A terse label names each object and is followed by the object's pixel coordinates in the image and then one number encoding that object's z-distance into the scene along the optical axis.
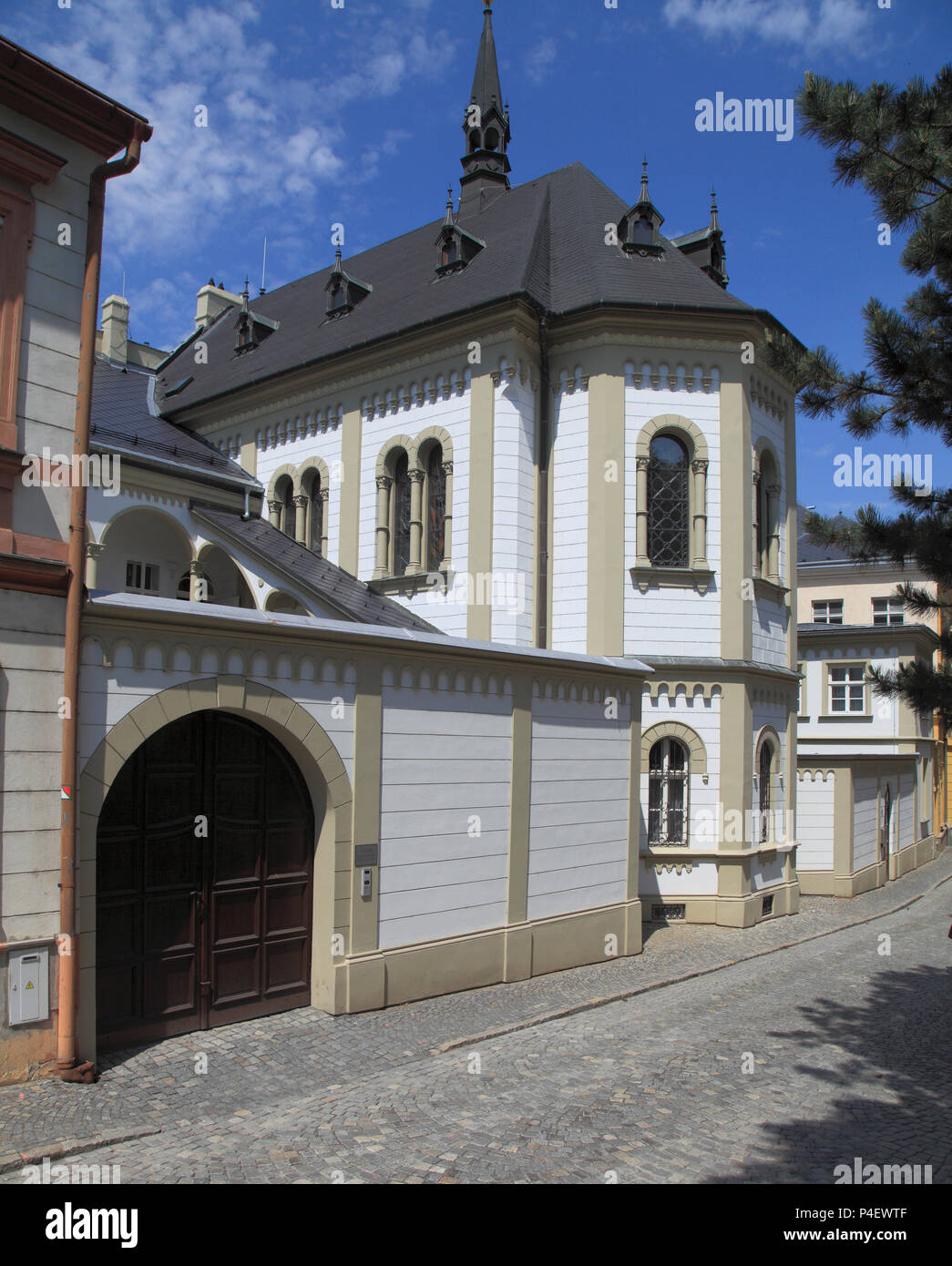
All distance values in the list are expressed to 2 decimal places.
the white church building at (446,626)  8.98
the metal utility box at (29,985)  7.25
